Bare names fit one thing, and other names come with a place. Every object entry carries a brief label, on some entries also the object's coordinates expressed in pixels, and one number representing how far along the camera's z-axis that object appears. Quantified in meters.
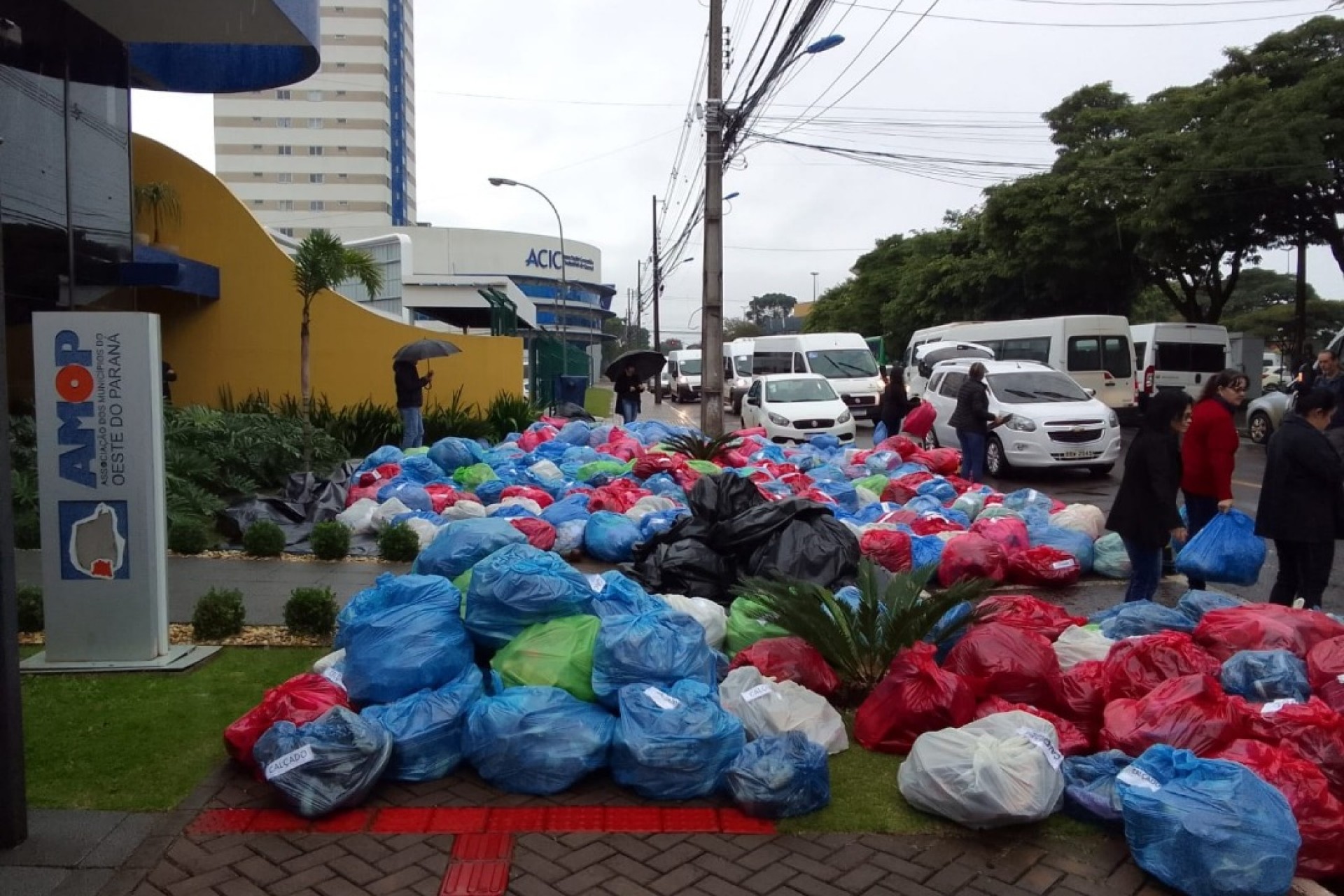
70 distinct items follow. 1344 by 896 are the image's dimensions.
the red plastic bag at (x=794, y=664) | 5.32
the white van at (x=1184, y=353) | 25.58
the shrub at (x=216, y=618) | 6.28
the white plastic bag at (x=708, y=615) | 5.86
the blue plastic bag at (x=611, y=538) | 8.96
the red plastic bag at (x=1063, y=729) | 4.62
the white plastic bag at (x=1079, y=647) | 5.55
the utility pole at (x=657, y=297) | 41.62
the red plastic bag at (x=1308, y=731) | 4.20
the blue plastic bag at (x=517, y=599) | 5.12
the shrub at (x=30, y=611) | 6.29
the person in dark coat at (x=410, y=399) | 14.97
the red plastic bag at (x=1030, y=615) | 5.85
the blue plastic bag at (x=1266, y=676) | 4.88
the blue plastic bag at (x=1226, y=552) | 6.82
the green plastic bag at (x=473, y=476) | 11.98
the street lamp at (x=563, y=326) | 29.23
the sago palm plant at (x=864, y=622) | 5.32
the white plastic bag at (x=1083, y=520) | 9.30
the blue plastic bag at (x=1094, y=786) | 4.07
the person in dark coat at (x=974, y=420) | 13.06
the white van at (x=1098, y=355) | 24.88
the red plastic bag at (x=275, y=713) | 4.47
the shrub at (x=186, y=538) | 8.90
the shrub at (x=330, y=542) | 8.83
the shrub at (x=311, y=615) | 6.36
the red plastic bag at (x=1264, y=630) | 5.33
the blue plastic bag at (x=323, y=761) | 4.08
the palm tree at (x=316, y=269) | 13.57
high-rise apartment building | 86.38
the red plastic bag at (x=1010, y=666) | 4.95
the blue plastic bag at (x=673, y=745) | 4.27
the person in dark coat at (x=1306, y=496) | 6.45
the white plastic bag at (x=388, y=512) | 10.02
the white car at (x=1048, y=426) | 14.62
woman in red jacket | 7.55
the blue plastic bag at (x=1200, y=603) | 6.12
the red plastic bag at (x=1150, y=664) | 4.91
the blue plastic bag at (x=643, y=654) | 4.65
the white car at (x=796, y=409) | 18.88
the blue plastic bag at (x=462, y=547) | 6.71
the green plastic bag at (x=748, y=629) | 5.88
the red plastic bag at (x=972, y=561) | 8.25
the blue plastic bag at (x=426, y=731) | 4.46
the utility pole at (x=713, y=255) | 17.88
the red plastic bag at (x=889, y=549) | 8.45
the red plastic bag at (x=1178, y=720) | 4.29
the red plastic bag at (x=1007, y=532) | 8.62
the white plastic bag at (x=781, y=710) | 4.68
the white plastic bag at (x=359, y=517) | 10.12
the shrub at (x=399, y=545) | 8.84
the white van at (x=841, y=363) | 26.56
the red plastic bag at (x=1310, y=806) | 3.79
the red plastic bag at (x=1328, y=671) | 4.81
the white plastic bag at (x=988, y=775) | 3.98
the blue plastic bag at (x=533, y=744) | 4.37
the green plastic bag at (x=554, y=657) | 4.79
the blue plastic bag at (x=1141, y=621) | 5.98
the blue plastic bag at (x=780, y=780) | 4.15
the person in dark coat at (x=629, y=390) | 20.83
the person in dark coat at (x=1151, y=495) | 6.73
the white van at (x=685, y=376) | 41.56
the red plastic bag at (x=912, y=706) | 4.73
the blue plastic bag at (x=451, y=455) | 13.09
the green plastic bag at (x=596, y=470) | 12.14
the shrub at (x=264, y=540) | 8.84
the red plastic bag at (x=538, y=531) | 9.02
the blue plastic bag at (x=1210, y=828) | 3.51
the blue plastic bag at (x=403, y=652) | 4.79
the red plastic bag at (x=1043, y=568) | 8.34
